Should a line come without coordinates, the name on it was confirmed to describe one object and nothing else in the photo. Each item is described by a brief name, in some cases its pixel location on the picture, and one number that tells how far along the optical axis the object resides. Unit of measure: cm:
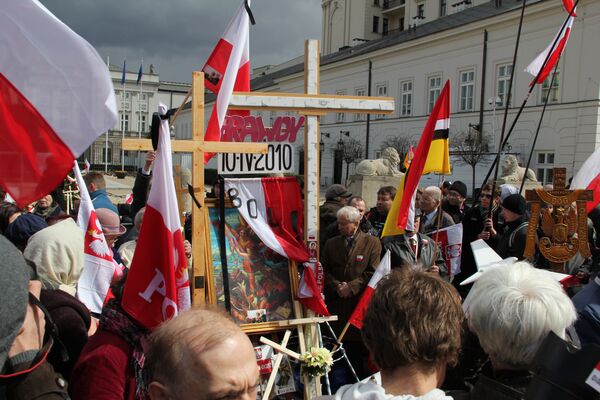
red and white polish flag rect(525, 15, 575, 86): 639
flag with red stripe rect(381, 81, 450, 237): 468
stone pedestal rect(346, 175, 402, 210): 1642
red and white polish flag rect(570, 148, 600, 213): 479
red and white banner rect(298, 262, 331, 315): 416
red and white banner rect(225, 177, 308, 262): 418
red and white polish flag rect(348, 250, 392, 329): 443
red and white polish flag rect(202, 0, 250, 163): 399
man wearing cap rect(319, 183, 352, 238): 647
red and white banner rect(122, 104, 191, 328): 303
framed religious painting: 409
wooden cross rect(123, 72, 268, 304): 369
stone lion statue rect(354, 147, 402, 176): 1683
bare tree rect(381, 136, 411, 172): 3572
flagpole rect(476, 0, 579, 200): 619
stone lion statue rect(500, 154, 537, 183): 1828
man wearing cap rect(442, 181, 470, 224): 745
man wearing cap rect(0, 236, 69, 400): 139
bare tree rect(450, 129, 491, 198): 2773
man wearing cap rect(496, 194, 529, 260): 503
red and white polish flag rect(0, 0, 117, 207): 261
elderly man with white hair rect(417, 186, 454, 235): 645
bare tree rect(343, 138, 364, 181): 4095
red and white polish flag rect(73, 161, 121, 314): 378
